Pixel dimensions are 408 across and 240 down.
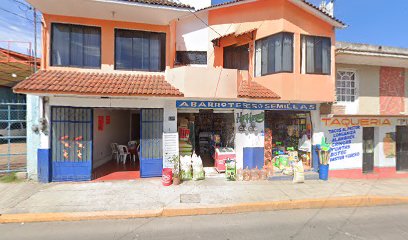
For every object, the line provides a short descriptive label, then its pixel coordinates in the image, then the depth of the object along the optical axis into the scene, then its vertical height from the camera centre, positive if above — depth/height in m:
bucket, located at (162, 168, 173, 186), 8.01 -2.08
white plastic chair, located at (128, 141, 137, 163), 11.66 -1.64
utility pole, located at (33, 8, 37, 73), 8.60 +2.99
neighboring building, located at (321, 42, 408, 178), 10.12 +0.22
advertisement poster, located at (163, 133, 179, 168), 8.87 -1.20
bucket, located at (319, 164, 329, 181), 9.39 -2.22
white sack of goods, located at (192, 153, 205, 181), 8.65 -1.97
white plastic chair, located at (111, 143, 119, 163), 11.47 -1.69
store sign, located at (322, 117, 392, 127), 10.05 -0.20
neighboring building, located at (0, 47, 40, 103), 11.46 +2.53
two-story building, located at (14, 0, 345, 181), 8.20 +1.48
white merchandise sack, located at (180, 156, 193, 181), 8.64 -1.93
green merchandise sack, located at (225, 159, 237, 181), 8.79 -2.04
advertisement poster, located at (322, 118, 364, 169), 10.11 -1.00
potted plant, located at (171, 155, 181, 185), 8.12 -1.92
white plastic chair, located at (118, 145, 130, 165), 11.22 -1.77
